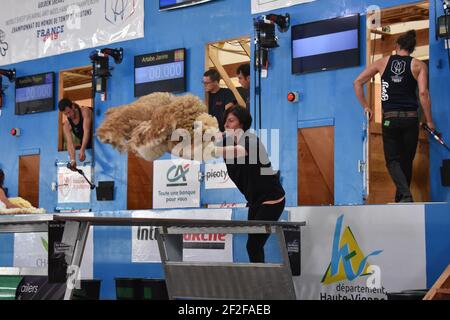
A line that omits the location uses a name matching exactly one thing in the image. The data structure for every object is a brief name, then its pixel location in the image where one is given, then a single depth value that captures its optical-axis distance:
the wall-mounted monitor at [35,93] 14.02
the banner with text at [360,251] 8.18
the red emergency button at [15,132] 14.54
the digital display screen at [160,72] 12.13
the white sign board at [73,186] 13.33
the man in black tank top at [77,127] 13.10
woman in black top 8.02
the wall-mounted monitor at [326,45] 10.14
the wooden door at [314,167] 10.70
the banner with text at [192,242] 9.72
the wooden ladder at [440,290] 7.33
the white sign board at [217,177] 11.41
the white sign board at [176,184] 11.80
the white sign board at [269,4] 10.84
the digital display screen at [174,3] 11.98
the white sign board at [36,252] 11.09
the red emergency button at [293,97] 10.66
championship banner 12.89
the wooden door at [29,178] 14.60
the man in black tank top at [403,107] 9.09
